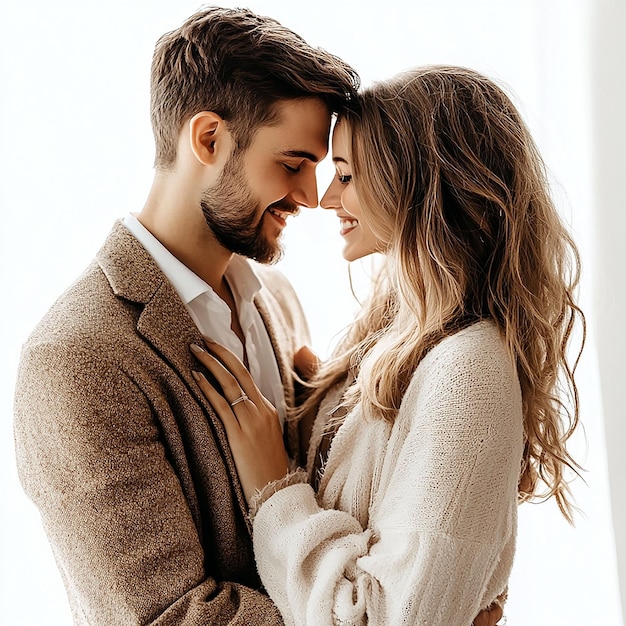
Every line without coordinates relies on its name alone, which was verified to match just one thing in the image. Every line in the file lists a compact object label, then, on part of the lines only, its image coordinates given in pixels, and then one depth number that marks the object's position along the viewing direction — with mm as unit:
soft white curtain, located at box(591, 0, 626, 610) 1616
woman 1344
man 1362
